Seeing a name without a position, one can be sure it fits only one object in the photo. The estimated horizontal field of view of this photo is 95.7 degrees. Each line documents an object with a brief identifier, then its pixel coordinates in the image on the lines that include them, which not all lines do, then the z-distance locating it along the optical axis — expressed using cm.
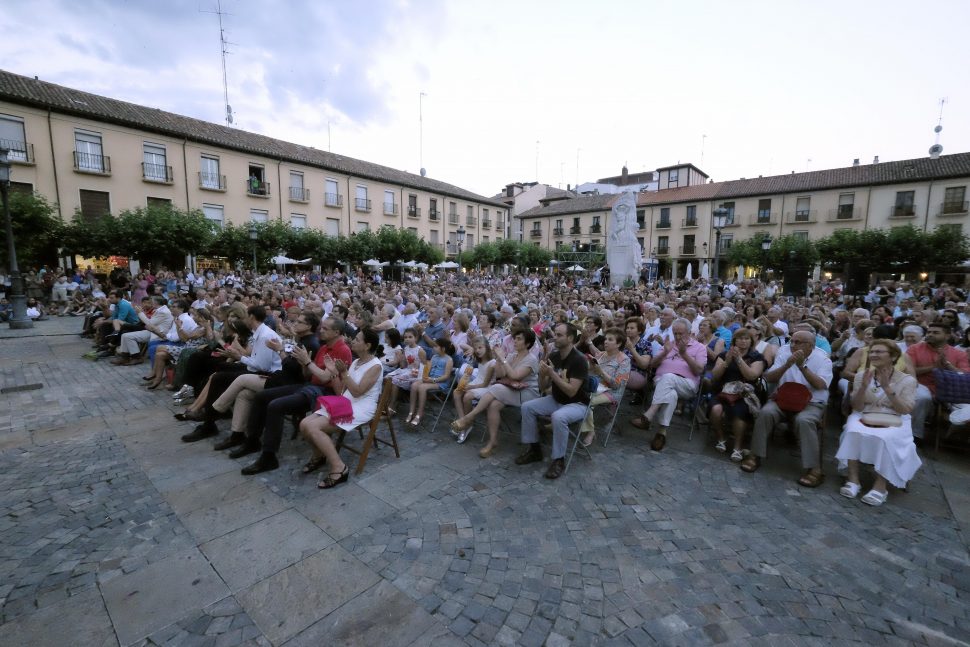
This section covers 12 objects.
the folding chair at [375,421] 408
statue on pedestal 1744
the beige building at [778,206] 2970
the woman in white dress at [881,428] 369
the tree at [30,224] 1606
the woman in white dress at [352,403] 387
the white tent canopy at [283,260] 2536
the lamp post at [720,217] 1298
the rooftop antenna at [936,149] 3415
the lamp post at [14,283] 1059
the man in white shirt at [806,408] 405
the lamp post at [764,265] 3105
